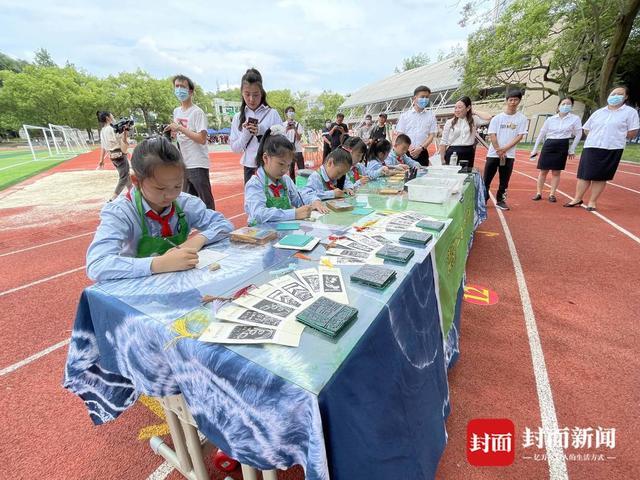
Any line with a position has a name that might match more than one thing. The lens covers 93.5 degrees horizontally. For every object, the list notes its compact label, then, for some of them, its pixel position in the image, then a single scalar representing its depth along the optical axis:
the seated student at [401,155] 4.76
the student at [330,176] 2.88
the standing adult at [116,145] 5.25
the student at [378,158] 4.17
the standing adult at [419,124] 4.80
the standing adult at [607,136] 4.59
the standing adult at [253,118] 3.23
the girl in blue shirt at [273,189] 2.14
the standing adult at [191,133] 3.39
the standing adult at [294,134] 5.32
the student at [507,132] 5.08
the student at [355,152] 3.57
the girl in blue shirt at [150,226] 1.30
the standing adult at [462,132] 4.92
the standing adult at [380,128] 7.50
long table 0.77
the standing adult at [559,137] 5.57
